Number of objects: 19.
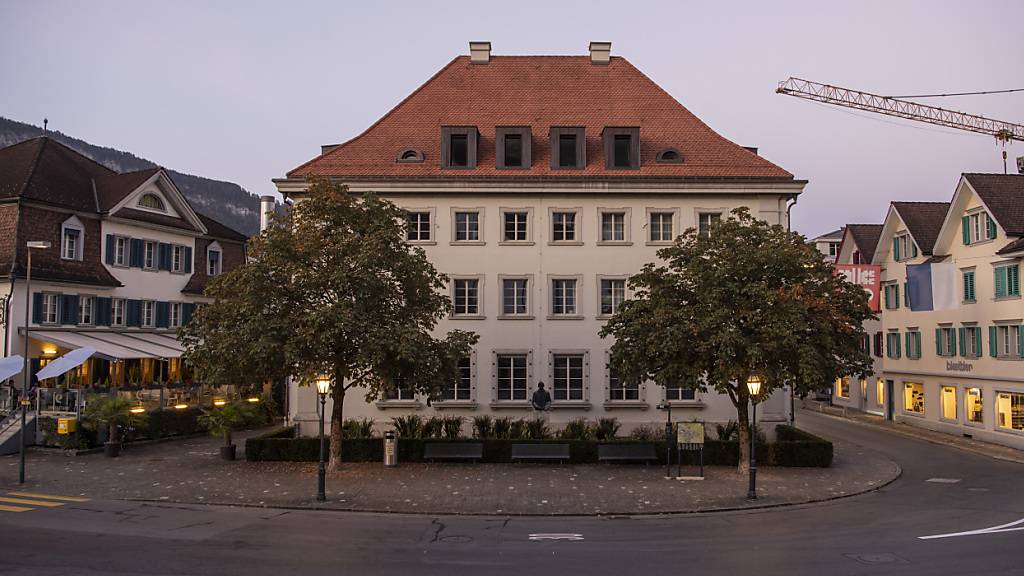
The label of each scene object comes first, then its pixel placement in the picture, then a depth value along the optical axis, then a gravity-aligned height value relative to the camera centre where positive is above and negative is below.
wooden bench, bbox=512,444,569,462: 26.19 -3.35
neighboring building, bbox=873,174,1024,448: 32.94 +1.91
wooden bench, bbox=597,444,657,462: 26.02 -3.33
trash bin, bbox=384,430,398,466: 25.89 -3.20
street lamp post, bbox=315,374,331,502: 20.08 -1.26
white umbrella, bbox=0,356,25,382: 29.06 -0.48
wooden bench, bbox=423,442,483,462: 26.58 -3.35
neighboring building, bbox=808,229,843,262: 71.94 +10.47
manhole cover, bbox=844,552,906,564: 14.09 -3.77
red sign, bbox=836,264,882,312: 33.72 +3.42
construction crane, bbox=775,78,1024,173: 78.81 +25.13
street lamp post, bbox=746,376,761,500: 20.38 -1.25
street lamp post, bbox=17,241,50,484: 22.02 -2.44
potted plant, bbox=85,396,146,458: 28.31 -2.27
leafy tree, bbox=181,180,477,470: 22.63 +1.34
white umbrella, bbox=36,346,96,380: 28.35 -0.36
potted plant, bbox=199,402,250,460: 26.80 -2.33
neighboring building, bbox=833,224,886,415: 46.62 +0.75
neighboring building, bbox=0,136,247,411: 35.62 +4.77
